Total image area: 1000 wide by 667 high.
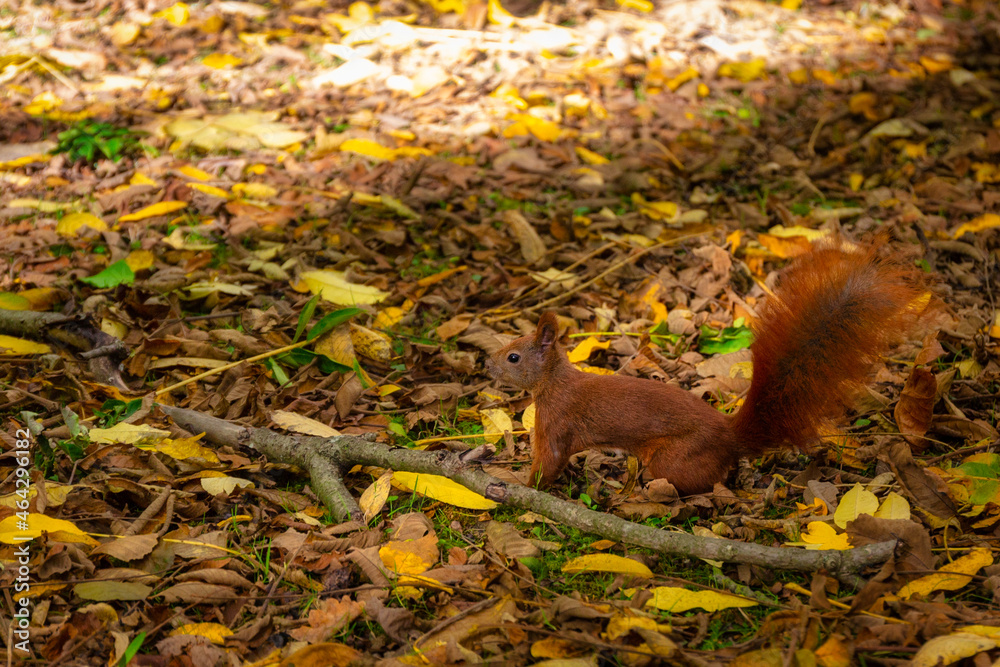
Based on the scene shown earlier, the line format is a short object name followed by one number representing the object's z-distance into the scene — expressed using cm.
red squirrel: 460
